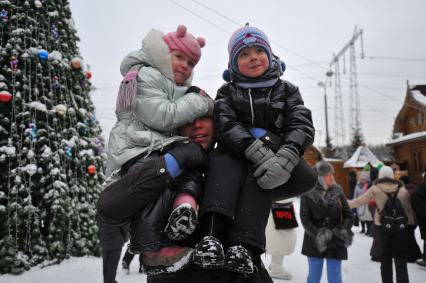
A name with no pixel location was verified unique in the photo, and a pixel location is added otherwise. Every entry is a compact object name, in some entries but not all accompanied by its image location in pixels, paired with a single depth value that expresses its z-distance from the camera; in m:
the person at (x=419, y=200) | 5.89
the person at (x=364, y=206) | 10.93
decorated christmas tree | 6.12
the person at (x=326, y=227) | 4.91
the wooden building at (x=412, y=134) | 21.16
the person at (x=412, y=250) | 5.37
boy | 1.70
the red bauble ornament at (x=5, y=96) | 6.13
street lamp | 26.97
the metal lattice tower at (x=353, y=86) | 32.07
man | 1.74
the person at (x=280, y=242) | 6.55
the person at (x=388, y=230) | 5.21
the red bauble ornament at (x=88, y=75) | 8.08
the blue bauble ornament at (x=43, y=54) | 6.66
